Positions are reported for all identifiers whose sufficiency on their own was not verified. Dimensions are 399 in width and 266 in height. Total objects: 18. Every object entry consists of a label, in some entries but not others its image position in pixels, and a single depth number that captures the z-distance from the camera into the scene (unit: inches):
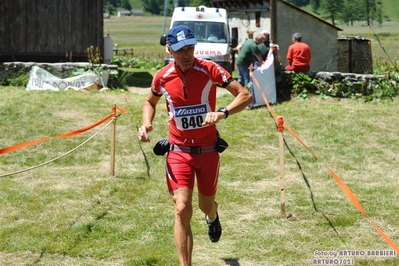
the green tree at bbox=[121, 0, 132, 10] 7358.8
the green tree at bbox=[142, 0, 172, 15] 7321.4
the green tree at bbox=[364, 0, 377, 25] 2174.7
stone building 1082.7
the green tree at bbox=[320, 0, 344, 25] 2701.8
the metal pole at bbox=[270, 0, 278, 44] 681.0
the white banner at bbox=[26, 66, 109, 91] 661.9
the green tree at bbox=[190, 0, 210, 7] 3581.0
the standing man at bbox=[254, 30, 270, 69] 604.7
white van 750.7
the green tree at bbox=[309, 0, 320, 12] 4371.1
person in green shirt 600.1
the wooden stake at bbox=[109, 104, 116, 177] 382.9
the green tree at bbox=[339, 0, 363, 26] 2741.1
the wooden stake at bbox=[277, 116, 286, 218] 306.7
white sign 595.8
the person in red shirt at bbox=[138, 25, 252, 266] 230.3
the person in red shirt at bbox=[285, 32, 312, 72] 636.1
